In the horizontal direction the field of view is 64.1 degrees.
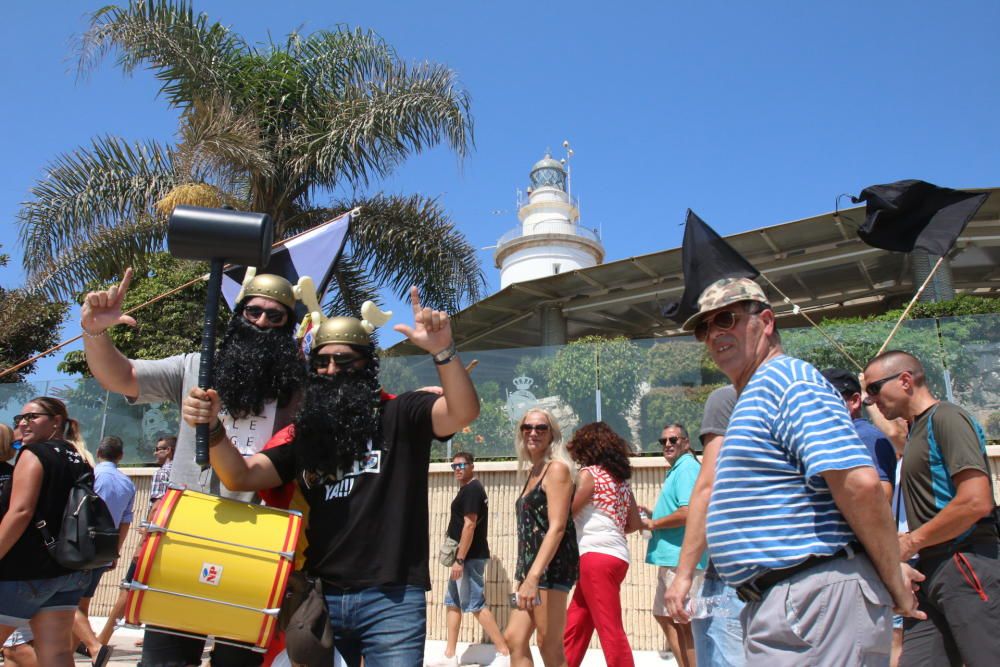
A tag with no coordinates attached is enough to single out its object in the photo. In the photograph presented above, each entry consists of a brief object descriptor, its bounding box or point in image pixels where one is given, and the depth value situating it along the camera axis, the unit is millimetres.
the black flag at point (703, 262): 2770
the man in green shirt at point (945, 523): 3361
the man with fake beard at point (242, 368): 3100
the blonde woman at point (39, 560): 4070
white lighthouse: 39062
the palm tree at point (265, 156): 11625
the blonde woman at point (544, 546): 4844
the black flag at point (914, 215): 5066
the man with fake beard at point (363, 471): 2650
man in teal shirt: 5535
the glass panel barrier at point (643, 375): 8594
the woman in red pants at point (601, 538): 5062
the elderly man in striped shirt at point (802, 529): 2203
